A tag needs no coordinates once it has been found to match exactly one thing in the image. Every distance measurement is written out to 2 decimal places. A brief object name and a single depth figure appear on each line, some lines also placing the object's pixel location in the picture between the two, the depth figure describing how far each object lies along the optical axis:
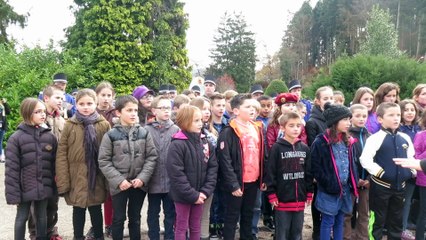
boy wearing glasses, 4.47
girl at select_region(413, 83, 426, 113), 5.83
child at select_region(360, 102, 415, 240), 4.41
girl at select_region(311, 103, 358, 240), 4.31
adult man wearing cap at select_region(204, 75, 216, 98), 8.59
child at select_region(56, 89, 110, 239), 4.28
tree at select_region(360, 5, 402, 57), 25.25
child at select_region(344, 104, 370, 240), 4.66
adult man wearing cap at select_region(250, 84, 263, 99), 7.75
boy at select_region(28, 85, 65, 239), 4.59
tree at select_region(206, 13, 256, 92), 44.81
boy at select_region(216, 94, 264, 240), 4.39
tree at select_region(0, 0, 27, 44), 21.44
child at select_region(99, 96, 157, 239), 4.14
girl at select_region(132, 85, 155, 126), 5.50
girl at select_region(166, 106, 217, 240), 4.02
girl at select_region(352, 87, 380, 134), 5.49
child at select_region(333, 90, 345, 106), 6.53
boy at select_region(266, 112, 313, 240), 4.28
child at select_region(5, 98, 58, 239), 4.09
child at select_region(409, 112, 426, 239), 4.62
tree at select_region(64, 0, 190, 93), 19.95
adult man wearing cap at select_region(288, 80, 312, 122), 7.23
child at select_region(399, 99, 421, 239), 5.03
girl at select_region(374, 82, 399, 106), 5.73
